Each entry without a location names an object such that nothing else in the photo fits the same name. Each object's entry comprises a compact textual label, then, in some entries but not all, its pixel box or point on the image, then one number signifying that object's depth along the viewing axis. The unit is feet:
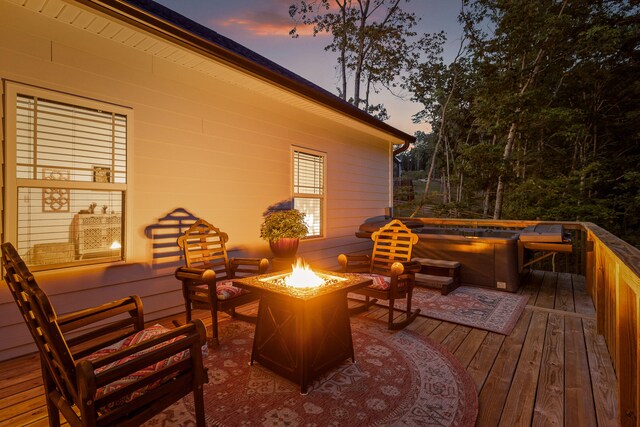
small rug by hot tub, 11.81
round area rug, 6.41
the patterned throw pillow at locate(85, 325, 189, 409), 4.68
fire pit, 7.55
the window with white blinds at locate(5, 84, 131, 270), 9.00
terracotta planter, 14.78
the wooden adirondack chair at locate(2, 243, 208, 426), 4.08
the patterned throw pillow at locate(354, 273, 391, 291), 11.05
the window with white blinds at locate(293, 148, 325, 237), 18.26
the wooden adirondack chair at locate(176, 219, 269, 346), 9.70
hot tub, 16.08
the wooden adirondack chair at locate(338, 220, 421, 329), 11.03
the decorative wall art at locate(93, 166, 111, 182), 10.60
